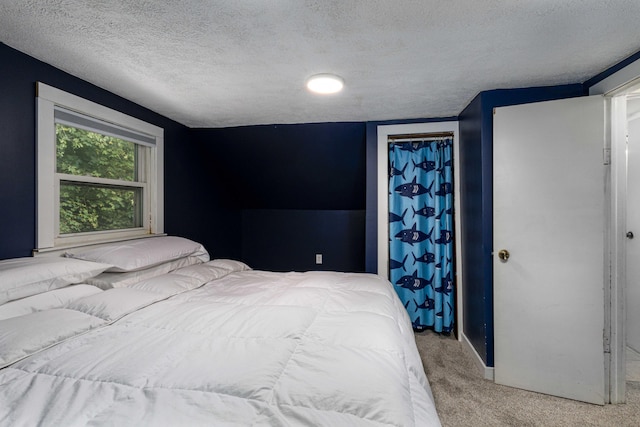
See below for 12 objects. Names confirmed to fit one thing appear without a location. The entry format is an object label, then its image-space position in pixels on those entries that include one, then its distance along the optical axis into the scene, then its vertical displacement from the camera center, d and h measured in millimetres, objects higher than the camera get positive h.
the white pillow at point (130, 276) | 1772 -420
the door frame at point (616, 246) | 1855 -208
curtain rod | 2897 +799
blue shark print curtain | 2900 -165
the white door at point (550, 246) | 1892 -224
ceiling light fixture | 1976 +930
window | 1848 +319
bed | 769 -509
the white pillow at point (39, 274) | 1323 -313
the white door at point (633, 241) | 2451 -233
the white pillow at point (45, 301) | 1255 -417
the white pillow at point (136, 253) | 1858 -279
